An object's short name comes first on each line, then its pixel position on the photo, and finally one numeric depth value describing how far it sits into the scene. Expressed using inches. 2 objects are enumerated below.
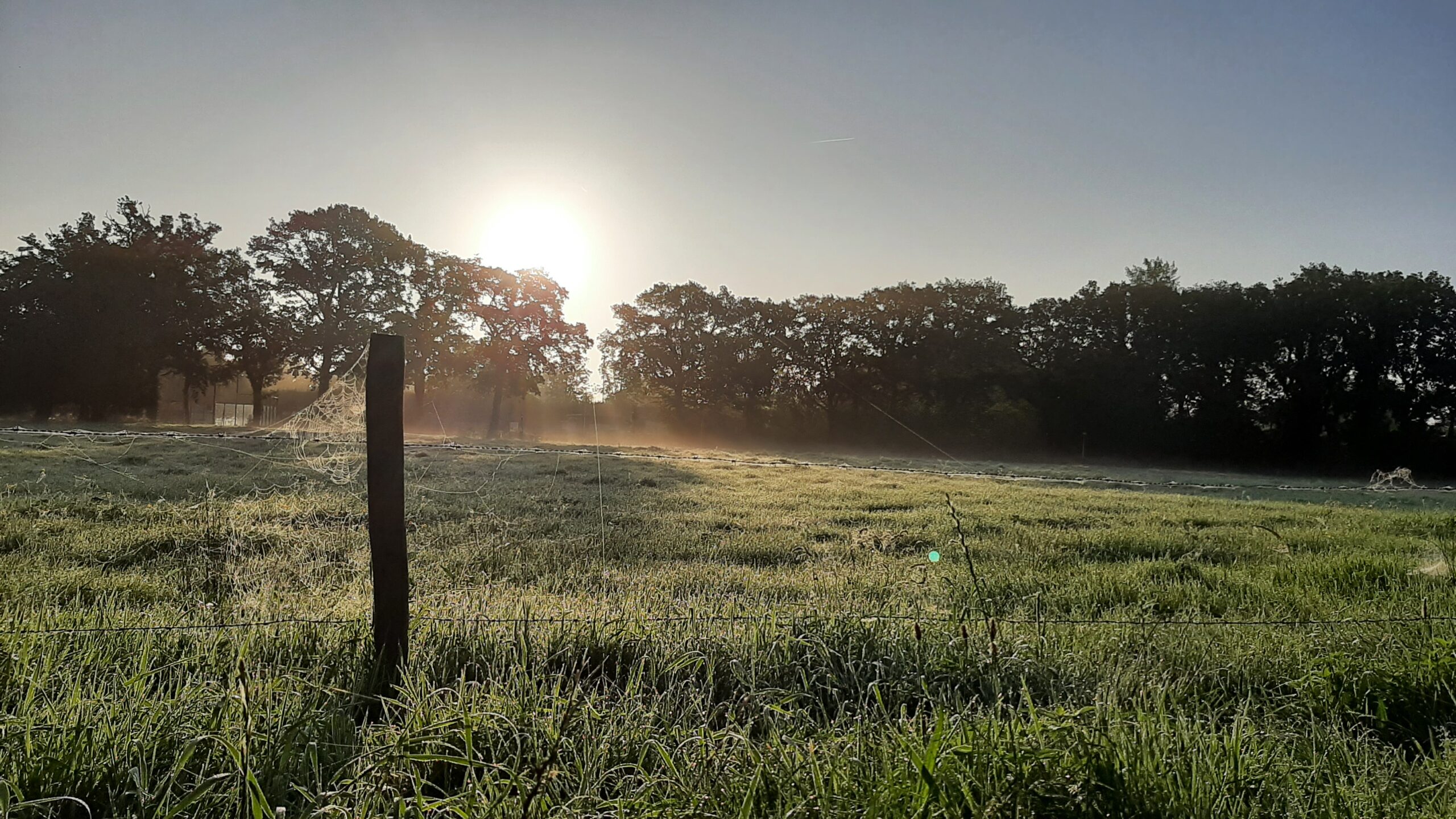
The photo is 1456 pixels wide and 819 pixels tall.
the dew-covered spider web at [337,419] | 203.9
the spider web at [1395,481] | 500.5
